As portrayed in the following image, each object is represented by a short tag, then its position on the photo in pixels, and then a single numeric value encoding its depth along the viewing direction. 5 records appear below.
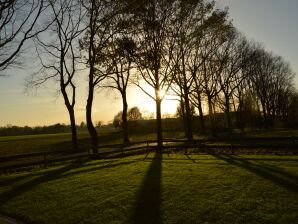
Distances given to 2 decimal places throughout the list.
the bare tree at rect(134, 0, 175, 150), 18.37
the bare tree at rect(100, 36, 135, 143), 18.95
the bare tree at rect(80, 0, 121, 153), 16.57
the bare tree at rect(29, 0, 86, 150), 18.34
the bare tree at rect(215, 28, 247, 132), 28.44
